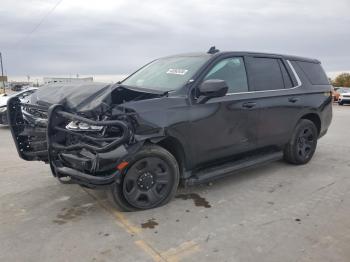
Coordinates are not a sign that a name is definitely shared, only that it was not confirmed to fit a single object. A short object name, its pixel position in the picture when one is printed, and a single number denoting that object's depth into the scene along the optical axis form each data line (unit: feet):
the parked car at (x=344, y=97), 78.75
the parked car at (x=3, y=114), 31.50
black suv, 10.40
